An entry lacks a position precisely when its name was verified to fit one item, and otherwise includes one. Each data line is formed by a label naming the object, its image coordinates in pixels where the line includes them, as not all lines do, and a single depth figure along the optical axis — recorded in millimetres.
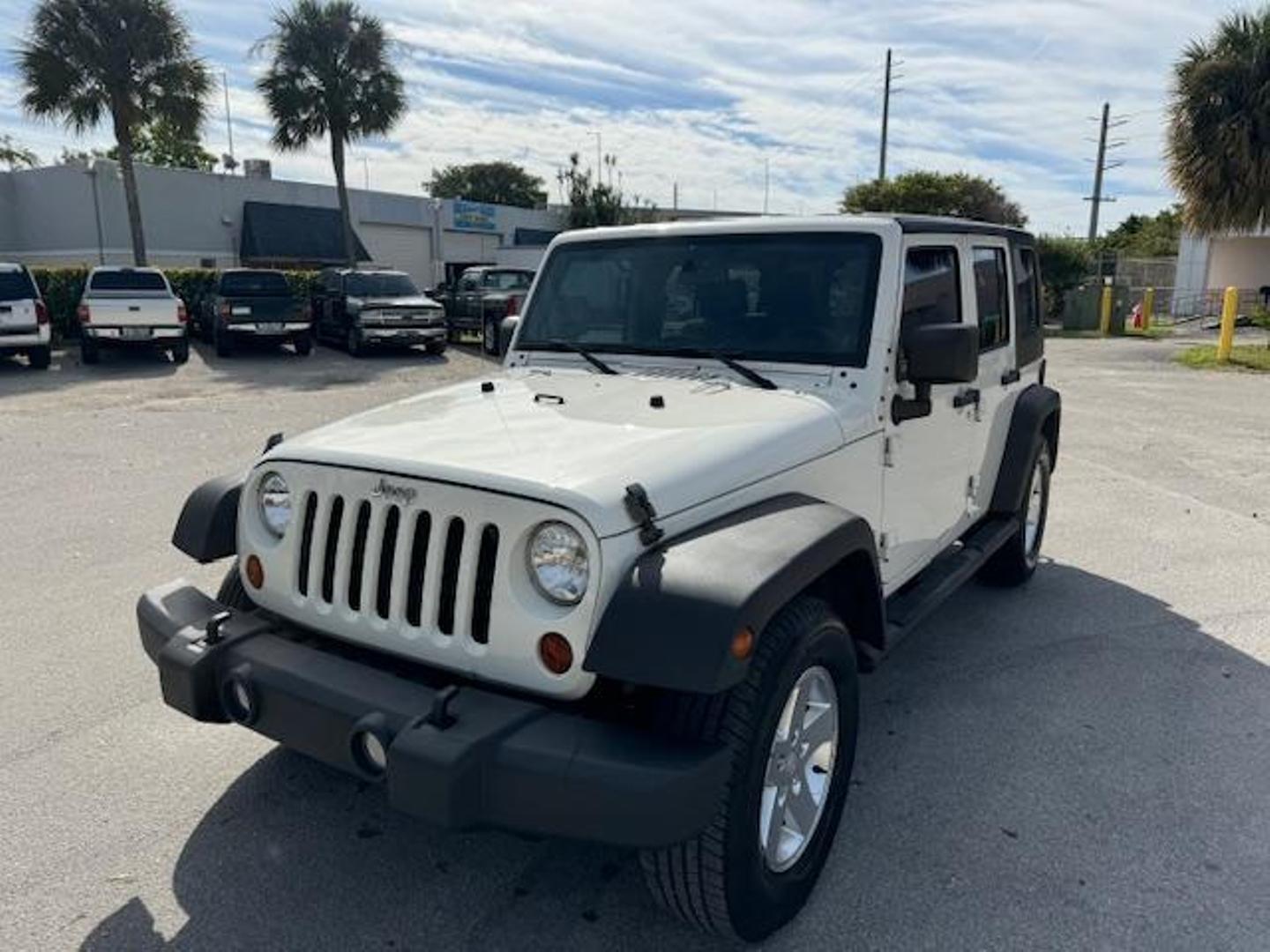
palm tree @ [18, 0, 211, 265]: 21234
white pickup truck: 16219
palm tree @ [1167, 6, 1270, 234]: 20156
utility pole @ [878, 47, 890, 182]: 37869
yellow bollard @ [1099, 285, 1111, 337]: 27047
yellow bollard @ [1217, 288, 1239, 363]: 17641
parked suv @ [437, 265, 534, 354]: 20772
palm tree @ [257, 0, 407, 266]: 25719
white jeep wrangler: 2154
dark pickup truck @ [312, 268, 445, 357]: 18109
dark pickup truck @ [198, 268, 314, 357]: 17734
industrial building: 31281
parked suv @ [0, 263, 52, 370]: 15234
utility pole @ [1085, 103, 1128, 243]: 43438
